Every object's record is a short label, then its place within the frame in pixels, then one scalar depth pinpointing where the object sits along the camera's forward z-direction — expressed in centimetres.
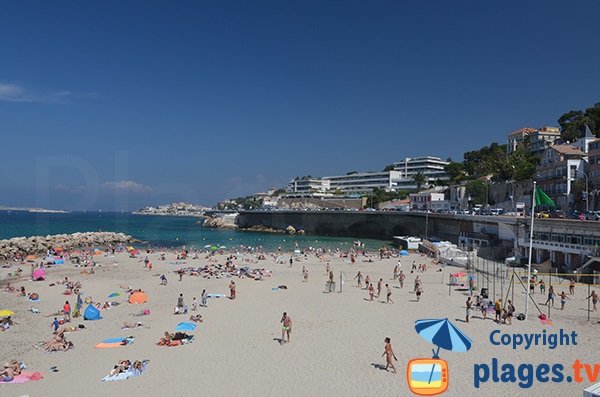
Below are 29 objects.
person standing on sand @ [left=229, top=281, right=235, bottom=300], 2392
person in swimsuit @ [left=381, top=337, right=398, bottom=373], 1285
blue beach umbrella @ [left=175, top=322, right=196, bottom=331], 1686
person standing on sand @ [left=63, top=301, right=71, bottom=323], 1905
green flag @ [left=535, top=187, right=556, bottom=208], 1900
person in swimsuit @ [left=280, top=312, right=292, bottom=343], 1586
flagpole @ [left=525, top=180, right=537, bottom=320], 1832
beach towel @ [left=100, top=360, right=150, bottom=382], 1237
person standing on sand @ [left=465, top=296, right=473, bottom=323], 1833
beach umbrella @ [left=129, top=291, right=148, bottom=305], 2268
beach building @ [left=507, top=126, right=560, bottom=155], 8300
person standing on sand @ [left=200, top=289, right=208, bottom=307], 2211
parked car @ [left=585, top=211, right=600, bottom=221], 3062
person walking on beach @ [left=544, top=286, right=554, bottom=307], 2011
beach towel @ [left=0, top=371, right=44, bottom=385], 1224
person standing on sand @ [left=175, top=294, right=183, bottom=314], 2061
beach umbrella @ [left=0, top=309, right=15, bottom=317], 1843
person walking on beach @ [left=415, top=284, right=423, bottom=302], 2270
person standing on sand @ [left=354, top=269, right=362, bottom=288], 2773
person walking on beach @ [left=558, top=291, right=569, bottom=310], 2050
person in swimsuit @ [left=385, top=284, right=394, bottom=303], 2262
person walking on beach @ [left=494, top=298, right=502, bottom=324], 1819
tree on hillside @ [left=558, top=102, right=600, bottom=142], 7050
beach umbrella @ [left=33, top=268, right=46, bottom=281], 3050
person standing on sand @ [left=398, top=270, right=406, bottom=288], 2730
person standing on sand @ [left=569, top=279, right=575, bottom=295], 2357
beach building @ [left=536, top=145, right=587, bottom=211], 5016
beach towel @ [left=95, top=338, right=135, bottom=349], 1541
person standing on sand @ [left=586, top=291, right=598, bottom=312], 1997
